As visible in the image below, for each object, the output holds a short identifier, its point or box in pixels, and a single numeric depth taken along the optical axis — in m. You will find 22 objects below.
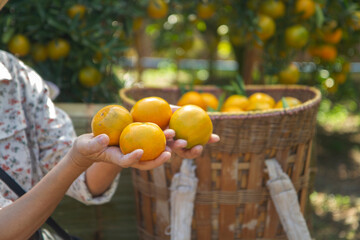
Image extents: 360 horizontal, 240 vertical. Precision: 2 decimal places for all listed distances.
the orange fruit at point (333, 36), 2.31
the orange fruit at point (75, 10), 2.00
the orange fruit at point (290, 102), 1.60
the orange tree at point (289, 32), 2.15
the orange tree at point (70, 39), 1.99
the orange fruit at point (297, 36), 2.14
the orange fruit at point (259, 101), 1.59
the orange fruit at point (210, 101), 1.68
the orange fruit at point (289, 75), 2.31
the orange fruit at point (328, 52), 2.39
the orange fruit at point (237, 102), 1.65
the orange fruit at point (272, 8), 2.13
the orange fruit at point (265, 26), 2.11
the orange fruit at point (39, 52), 2.09
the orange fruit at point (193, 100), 1.60
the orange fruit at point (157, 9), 2.15
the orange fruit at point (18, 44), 1.99
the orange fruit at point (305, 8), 2.08
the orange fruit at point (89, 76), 2.10
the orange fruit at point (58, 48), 2.04
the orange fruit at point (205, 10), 2.26
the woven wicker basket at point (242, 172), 1.33
